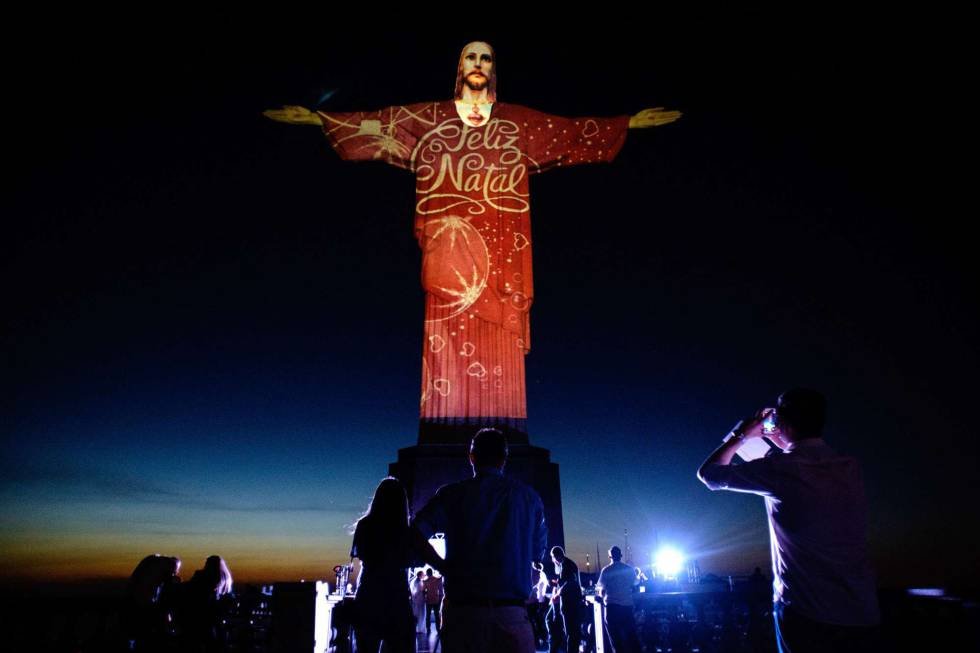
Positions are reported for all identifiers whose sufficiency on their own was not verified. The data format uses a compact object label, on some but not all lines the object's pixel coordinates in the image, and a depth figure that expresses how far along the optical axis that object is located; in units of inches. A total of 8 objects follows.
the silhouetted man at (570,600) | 213.9
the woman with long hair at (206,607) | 164.6
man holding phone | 70.2
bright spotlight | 512.7
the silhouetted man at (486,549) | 80.0
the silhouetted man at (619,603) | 206.8
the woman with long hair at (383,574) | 110.4
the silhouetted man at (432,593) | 263.9
